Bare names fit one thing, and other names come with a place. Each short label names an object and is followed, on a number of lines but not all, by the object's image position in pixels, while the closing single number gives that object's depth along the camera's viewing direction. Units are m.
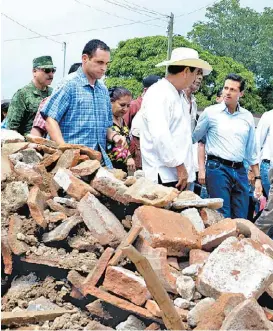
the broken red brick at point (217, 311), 2.91
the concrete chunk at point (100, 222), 3.55
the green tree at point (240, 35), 38.22
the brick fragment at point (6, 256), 3.42
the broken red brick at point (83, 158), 4.34
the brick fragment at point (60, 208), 3.78
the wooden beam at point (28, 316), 3.00
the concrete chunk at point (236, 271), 3.16
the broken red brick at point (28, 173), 3.94
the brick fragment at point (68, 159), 4.21
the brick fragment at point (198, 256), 3.48
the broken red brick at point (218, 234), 3.59
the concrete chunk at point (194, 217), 3.92
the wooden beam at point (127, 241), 3.31
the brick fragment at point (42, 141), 4.50
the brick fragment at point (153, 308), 3.01
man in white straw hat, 4.49
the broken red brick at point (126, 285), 3.11
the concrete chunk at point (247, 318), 2.84
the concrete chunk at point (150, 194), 3.85
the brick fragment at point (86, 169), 4.11
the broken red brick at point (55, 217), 3.68
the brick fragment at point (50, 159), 4.26
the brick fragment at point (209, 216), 4.05
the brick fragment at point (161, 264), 3.24
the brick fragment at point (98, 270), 3.23
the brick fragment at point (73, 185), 3.88
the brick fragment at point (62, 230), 3.54
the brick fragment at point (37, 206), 3.63
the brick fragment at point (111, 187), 3.88
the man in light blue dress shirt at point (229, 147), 5.84
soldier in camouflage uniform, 5.73
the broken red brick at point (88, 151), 4.36
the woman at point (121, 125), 5.38
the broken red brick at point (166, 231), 3.52
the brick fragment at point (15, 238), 3.46
